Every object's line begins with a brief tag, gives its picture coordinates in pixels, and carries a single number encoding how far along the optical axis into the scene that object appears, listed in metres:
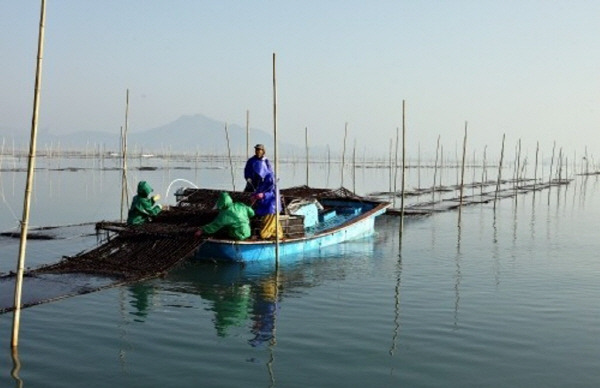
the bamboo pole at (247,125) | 25.90
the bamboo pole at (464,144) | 27.58
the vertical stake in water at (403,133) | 20.33
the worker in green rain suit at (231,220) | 13.94
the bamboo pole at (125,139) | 20.26
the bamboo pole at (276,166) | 14.08
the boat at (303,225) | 14.63
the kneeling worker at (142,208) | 15.84
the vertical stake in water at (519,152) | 48.76
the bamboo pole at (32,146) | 7.35
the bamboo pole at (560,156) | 63.91
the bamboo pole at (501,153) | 36.46
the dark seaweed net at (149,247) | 12.35
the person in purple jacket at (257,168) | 15.22
